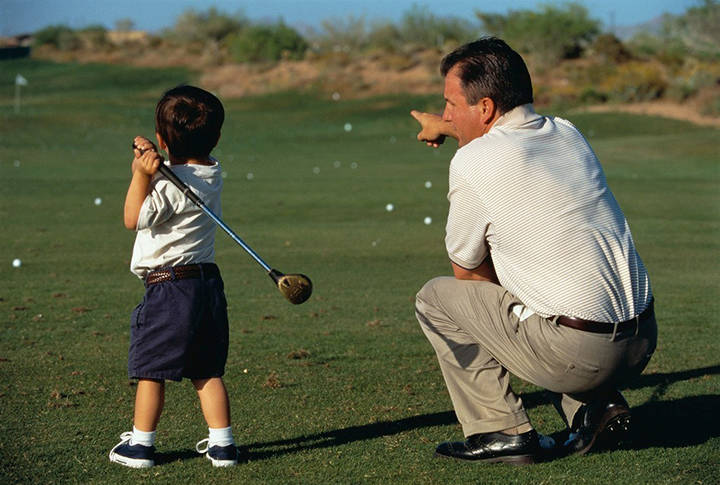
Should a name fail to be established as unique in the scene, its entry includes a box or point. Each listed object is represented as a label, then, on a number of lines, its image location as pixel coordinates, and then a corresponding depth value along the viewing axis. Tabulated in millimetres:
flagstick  40500
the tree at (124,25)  99875
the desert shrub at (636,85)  39094
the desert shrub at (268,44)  59281
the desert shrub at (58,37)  72875
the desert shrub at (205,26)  74938
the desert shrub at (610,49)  49375
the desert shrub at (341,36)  73125
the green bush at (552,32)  50188
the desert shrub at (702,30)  46188
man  4223
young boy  4551
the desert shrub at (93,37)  72162
